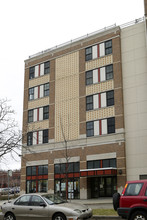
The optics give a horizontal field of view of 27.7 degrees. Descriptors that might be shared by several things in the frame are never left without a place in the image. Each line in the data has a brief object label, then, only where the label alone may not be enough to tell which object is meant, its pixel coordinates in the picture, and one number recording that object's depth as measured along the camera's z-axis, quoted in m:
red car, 12.04
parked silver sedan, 13.26
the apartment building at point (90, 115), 31.59
